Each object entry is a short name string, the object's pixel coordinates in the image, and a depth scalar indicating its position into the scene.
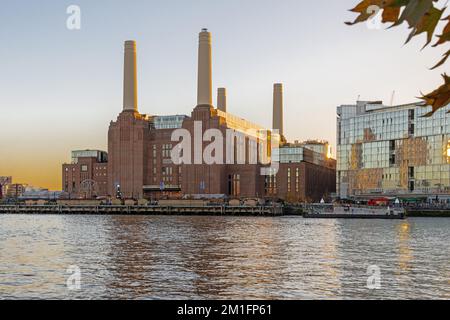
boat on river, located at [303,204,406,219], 143.50
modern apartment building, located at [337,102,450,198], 174.62
